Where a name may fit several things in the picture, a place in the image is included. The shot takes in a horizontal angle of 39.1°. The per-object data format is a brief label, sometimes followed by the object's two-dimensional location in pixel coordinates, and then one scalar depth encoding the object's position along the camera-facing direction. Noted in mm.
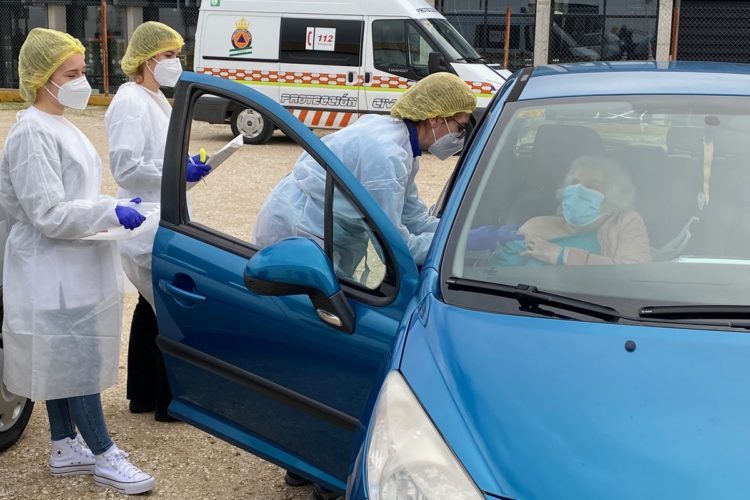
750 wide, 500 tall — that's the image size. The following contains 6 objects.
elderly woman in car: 2681
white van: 14758
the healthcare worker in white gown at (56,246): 3641
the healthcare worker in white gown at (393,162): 3555
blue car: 2004
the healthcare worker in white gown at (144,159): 4383
